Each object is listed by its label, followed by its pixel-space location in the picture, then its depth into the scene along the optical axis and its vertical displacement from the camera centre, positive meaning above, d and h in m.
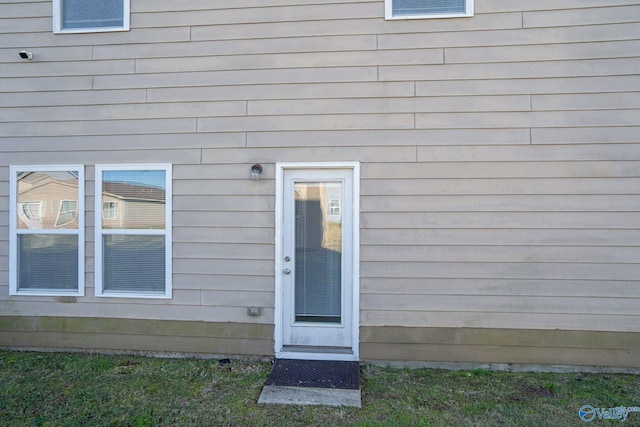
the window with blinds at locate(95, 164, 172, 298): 4.05 -0.10
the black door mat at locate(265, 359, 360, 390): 3.44 -1.42
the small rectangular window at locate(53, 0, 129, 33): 4.10 +2.17
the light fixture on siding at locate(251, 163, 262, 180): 3.88 +0.49
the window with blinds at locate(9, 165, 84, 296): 4.14 -0.05
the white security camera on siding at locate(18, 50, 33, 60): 4.05 +1.73
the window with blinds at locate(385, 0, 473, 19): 3.83 +2.11
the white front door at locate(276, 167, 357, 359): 3.95 -0.42
